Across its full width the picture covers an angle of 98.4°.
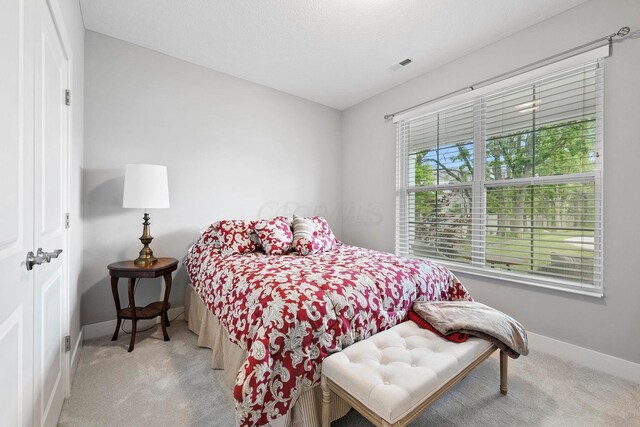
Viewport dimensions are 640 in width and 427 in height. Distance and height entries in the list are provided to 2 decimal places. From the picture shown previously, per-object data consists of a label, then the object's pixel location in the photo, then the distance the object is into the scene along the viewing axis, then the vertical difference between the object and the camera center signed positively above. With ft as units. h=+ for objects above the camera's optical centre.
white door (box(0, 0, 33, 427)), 2.60 -0.03
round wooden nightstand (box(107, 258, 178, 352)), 6.91 -1.92
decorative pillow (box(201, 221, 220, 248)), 8.34 -0.74
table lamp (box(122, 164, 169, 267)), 7.17 +0.55
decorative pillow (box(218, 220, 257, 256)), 7.95 -0.77
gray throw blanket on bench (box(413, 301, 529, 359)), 4.87 -2.02
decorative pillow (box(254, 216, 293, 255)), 8.11 -0.73
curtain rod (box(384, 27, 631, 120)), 6.13 +3.94
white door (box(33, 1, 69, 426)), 3.61 +0.00
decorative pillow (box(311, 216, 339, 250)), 9.04 -0.69
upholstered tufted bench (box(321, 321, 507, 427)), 3.45 -2.25
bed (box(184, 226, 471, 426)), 4.04 -1.82
